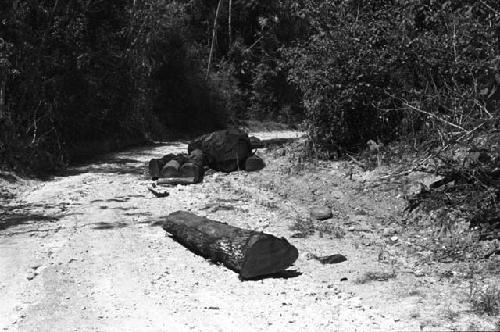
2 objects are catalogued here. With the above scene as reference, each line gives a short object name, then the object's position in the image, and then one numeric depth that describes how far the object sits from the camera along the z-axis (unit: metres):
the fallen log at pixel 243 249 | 6.74
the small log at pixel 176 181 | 13.50
